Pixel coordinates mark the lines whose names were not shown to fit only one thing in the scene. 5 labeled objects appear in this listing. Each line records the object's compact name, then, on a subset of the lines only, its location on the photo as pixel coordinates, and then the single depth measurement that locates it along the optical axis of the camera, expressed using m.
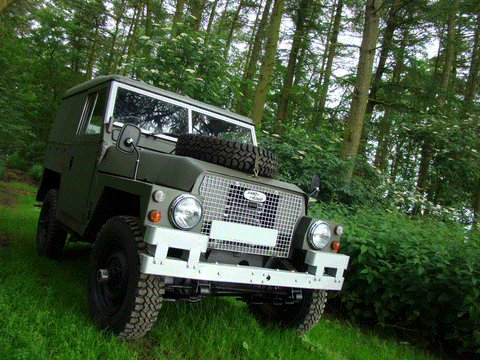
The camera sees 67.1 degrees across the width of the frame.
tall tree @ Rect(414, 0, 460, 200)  12.10
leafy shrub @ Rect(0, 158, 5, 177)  11.16
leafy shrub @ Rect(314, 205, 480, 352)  3.27
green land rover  2.24
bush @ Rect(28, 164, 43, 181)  13.37
